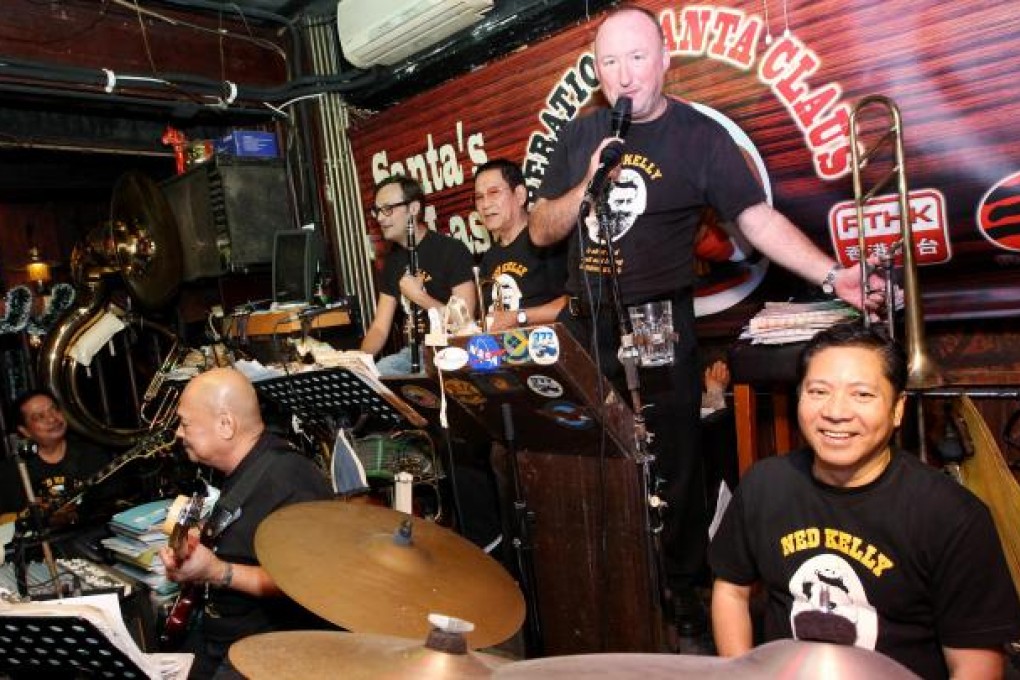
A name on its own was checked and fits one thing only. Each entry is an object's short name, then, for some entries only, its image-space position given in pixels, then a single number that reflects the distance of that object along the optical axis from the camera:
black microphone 2.51
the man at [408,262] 4.64
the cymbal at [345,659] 1.41
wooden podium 2.49
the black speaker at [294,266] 6.01
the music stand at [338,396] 3.40
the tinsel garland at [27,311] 6.82
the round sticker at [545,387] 2.46
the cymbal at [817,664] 0.75
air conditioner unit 4.98
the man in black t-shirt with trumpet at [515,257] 4.14
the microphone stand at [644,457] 2.54
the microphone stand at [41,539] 3.26
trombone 2.60
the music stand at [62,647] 1.97
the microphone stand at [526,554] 2.88
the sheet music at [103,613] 1.92
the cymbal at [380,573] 2.01
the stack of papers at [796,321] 3.04
